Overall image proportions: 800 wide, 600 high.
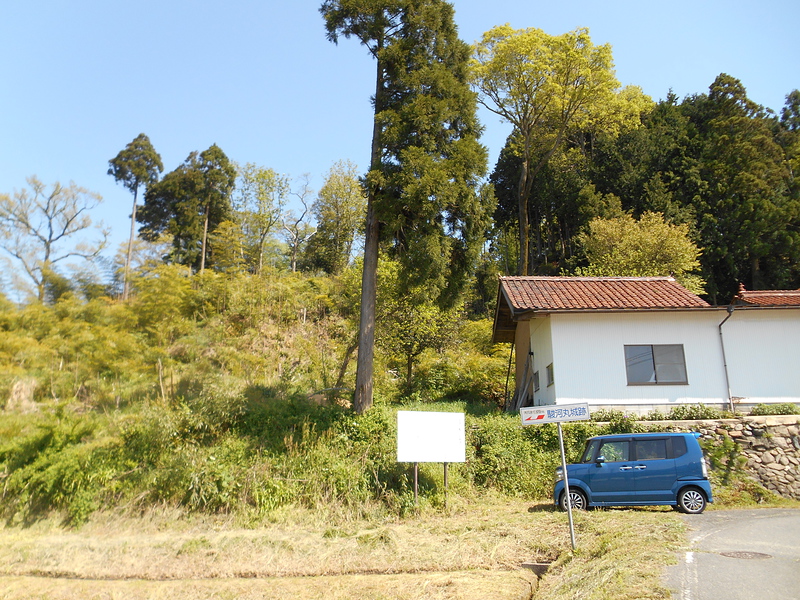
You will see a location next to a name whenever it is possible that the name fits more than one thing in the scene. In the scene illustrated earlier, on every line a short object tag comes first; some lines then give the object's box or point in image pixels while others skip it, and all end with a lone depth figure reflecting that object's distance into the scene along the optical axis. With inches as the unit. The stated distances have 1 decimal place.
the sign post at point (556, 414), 357.1
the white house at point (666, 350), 654.5
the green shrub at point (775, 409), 625.0
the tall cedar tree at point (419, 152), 594.5
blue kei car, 477.1
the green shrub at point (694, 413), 625.0
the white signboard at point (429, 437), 505.7
